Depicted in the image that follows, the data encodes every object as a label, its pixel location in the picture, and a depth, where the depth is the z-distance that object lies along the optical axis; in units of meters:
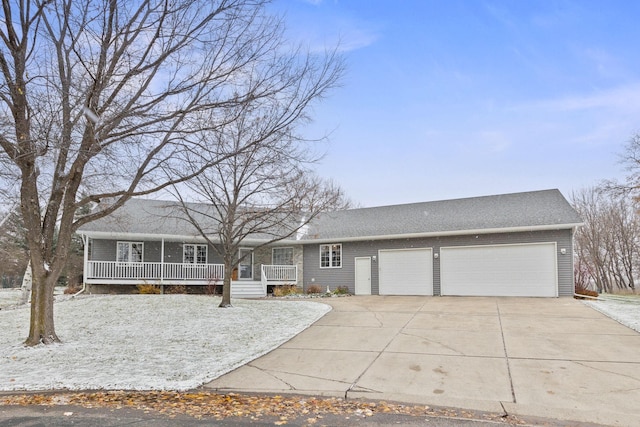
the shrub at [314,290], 20.91
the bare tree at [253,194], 11.88
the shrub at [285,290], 20.41
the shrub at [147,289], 19.28
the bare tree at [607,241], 33.88
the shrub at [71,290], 20.57
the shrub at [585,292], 17.41
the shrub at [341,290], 20.50
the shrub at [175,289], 20.27
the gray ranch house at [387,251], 17.22
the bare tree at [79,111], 7.62
